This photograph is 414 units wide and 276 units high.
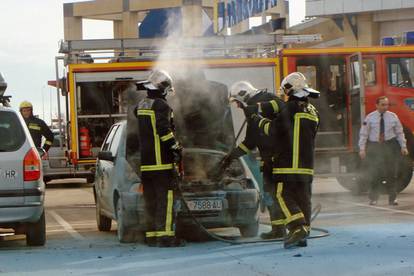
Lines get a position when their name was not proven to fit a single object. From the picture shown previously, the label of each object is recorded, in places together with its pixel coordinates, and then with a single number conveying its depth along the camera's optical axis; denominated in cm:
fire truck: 1731
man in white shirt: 1522
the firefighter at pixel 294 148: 970
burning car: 1048
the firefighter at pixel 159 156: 1006
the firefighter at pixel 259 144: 1040
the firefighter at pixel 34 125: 1555
